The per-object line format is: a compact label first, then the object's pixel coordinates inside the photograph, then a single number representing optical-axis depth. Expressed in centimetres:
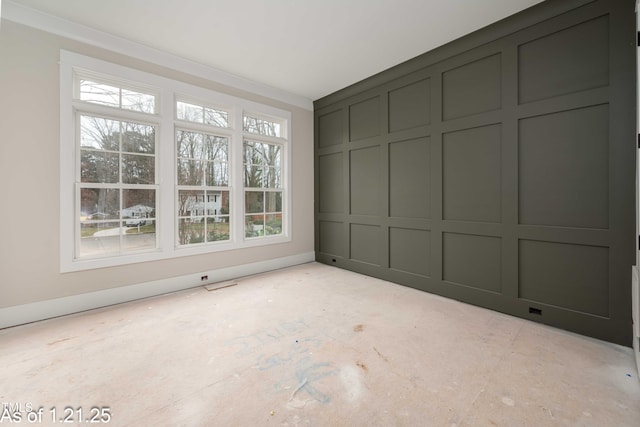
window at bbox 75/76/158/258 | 299
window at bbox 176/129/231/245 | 369
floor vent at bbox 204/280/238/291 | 366
